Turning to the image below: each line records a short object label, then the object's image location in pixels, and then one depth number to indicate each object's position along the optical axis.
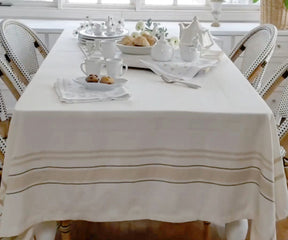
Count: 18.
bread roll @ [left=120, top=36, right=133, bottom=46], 2.33
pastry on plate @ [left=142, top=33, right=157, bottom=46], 2.37
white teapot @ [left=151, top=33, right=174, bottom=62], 2.20
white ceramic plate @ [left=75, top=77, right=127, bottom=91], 1.80
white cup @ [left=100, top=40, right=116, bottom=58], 2.30
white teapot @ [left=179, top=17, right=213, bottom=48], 2.38
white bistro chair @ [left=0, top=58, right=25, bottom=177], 2.21
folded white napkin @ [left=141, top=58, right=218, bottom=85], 2.04
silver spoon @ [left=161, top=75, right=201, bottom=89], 1.93
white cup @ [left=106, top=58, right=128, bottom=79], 1.97
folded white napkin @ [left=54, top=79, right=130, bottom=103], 1.70
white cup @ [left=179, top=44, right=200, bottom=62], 2.24
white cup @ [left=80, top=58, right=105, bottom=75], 1.93
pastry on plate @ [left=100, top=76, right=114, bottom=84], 1.82
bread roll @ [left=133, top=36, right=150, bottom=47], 2.29
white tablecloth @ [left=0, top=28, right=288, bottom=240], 1.60
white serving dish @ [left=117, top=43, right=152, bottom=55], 2.28
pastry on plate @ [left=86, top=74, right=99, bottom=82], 1.82
